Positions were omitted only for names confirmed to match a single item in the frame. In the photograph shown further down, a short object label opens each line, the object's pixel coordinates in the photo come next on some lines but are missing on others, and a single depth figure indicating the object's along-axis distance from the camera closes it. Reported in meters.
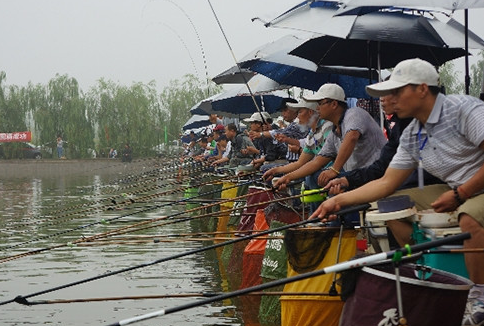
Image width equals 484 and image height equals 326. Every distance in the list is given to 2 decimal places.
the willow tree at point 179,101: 62.98
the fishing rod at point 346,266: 3.91
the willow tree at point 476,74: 46.91
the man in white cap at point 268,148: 11.97
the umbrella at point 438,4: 6.12
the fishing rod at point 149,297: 5.52
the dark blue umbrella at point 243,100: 16.91
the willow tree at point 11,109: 62.34
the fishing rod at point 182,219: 7.55
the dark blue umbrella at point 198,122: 32.78
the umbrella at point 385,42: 8.52
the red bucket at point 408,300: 4.48
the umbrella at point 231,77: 17.84
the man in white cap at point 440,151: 4.89
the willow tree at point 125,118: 59.81
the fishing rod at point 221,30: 9.73
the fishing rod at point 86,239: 7.28
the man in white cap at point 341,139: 7.29
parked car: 58.72
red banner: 59.81
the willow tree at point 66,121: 59.81
